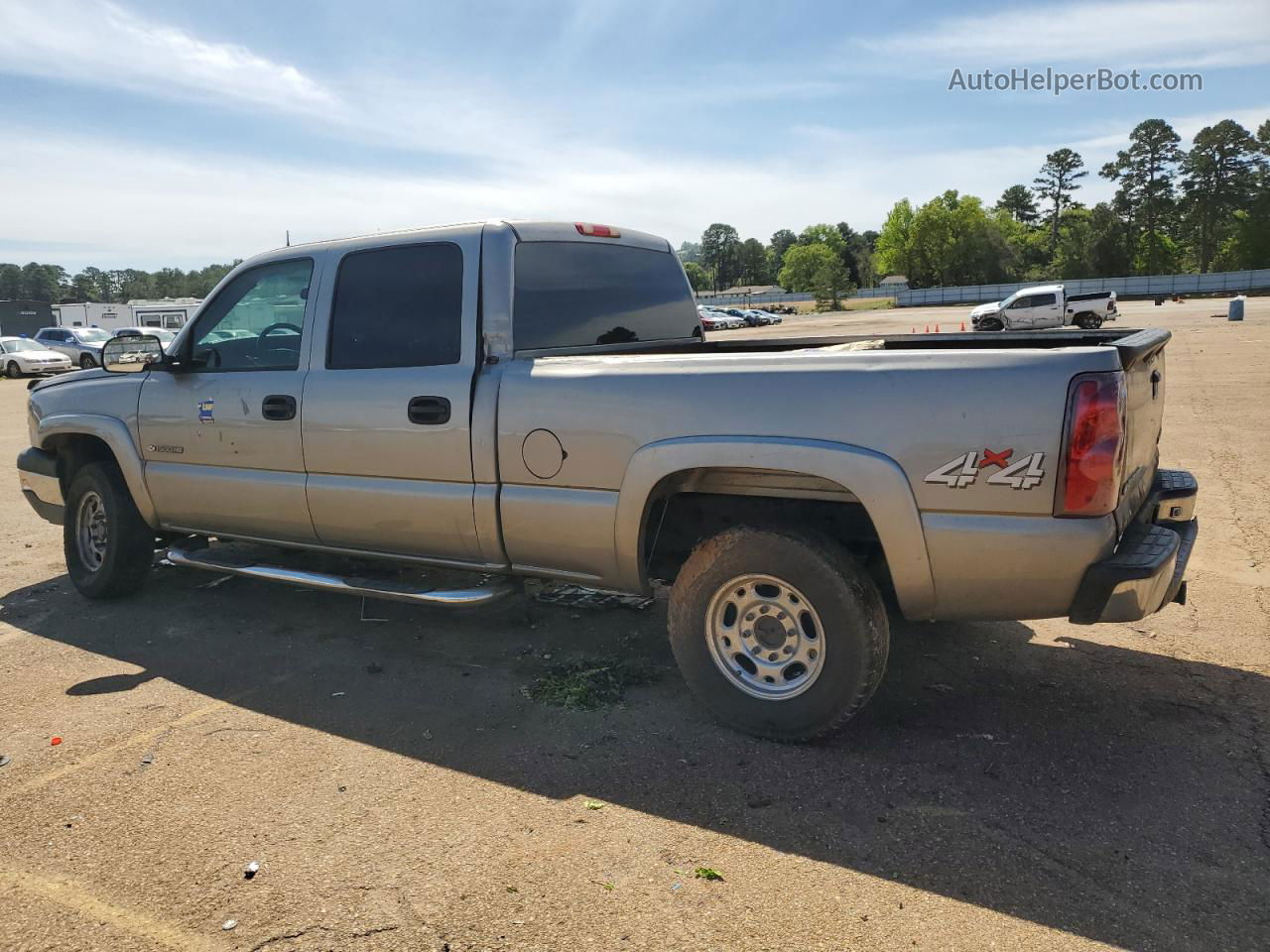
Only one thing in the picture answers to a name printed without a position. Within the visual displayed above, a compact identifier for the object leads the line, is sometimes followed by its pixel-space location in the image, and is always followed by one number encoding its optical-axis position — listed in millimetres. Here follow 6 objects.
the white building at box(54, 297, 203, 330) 48625
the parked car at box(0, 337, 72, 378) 30453
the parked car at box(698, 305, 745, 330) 57256
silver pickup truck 3121
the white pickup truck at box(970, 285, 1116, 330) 36250
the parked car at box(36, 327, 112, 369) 31469
